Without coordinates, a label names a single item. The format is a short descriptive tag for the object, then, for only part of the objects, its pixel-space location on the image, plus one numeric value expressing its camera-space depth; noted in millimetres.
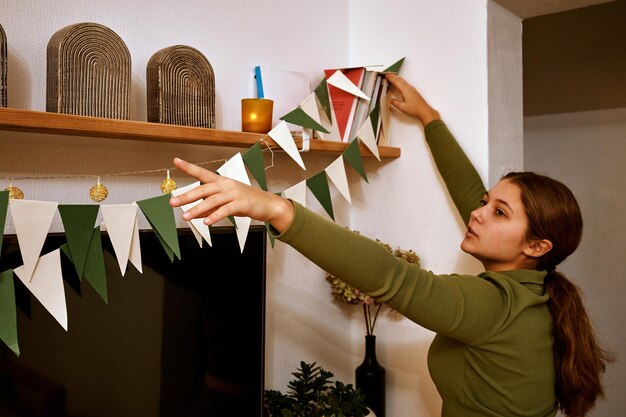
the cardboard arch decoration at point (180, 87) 1440
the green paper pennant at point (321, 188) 1660
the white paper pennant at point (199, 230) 1381
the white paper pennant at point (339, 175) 1698
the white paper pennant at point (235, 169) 1359
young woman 1200
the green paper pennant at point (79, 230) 1162
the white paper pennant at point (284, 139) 1564
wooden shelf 1196
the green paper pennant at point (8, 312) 1094
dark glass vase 1950
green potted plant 1754
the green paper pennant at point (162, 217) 1221
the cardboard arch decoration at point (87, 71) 1283
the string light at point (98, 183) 1174
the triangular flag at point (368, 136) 1821
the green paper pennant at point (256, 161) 1401
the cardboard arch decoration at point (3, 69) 1207
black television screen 1233
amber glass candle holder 1644
